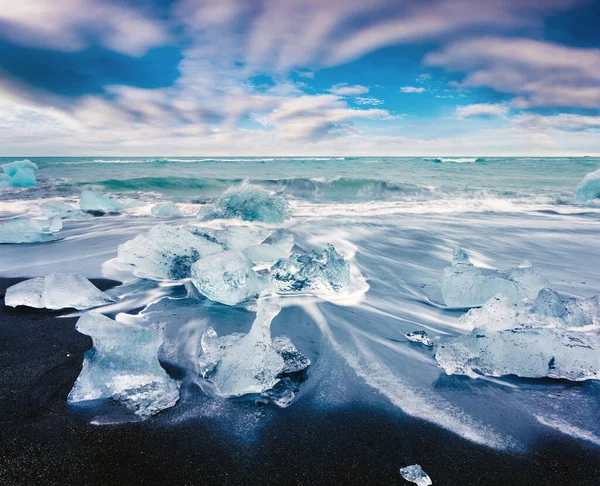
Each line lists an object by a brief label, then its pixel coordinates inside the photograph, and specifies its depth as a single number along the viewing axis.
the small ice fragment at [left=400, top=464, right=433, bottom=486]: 1.33
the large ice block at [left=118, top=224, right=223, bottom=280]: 3.48
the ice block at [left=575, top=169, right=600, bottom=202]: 10.23
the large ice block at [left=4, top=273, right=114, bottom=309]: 2.71
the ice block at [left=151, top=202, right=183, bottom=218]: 7.95
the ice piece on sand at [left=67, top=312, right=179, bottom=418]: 1.71
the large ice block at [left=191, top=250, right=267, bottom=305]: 2.94
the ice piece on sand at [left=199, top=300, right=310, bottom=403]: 1.82
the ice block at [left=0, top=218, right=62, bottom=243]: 4.80
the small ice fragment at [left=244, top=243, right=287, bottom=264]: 3.93
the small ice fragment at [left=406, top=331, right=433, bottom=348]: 2.38
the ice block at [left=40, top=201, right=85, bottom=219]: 7.23
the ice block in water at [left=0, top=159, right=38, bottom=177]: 13.16
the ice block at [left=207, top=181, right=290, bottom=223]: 6.97
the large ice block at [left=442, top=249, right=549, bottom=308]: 2.89
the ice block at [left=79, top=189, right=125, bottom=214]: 8.17
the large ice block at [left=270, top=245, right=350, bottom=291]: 3.24
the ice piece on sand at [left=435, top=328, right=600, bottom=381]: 1.99
